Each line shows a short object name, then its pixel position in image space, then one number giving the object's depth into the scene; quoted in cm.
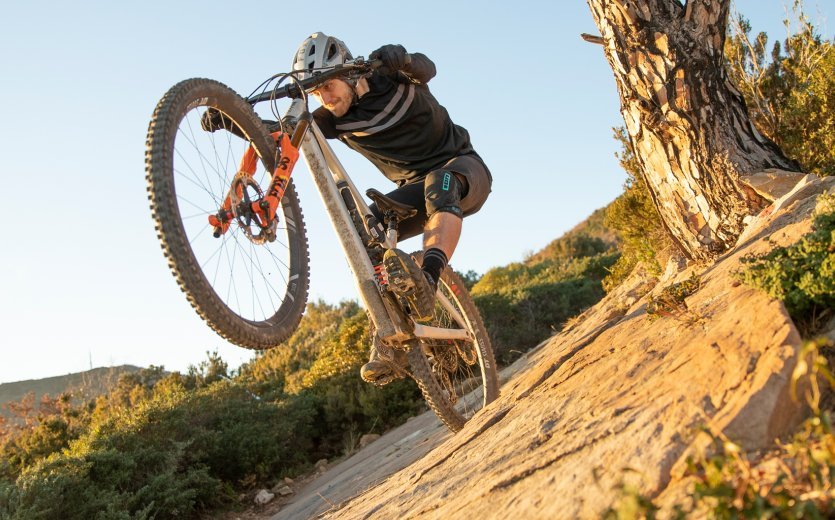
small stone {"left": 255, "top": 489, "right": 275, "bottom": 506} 694
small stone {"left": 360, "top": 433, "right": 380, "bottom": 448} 821
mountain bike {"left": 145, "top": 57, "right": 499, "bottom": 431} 312
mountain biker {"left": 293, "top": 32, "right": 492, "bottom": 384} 412
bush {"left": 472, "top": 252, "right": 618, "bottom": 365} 1009
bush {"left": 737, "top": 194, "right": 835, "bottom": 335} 247
